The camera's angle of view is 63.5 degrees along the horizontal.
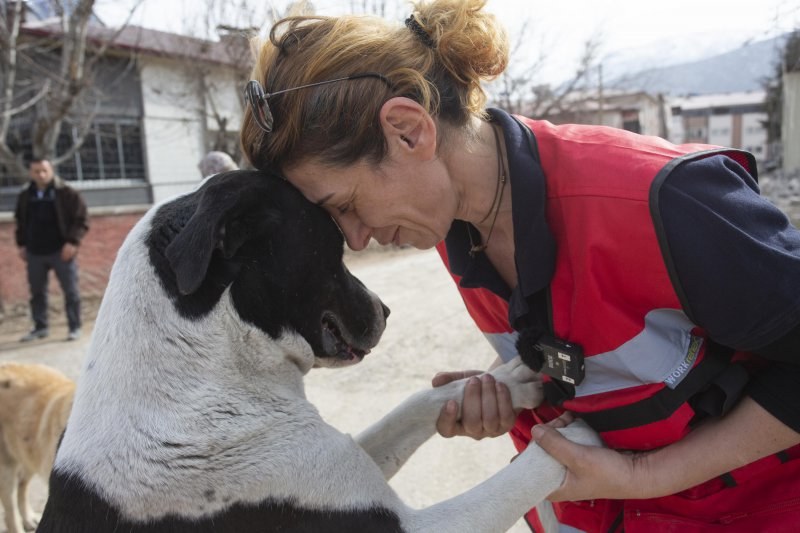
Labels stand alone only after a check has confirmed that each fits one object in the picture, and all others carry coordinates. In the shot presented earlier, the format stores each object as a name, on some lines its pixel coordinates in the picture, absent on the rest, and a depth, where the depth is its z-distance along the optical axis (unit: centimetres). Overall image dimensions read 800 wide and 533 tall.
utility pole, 2312
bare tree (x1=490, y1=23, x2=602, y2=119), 1931
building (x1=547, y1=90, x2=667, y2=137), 2464
